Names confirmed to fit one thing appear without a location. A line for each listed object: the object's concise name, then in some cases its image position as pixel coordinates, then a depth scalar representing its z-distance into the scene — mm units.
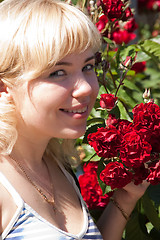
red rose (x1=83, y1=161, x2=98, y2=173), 1470
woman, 1161
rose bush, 1184
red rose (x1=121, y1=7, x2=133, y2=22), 1490
